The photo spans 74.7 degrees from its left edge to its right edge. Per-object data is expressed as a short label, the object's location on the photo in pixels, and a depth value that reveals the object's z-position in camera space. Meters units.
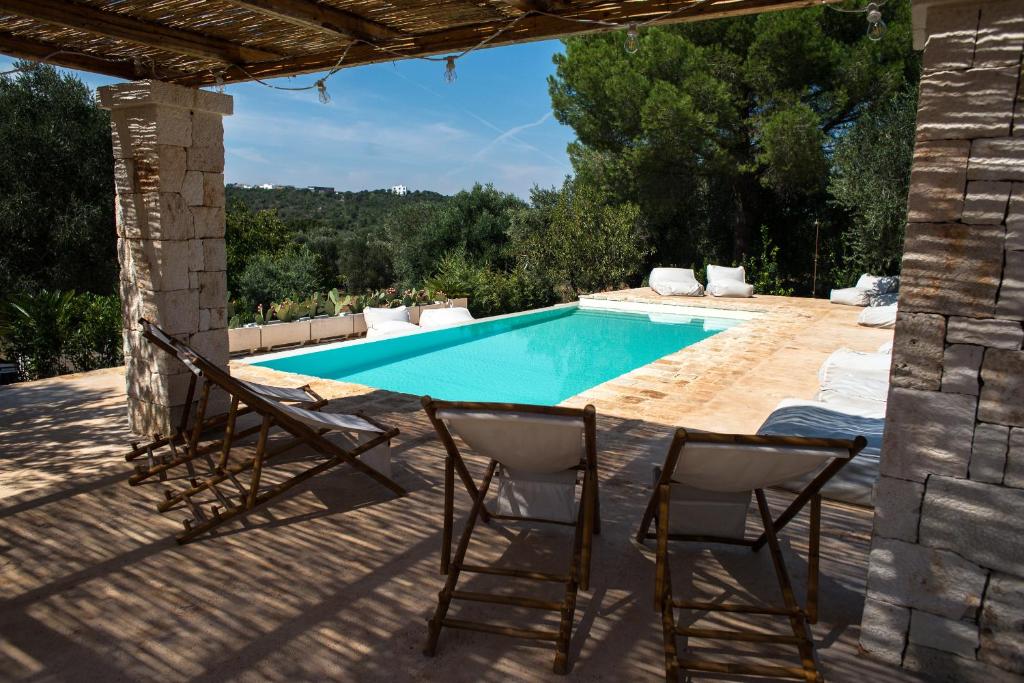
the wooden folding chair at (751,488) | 2.11
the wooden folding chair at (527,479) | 2.31
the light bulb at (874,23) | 2.76
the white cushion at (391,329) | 10.30
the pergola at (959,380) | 1.90
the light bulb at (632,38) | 3.31
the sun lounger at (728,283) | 14.61
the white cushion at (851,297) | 13.10
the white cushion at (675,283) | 14.98
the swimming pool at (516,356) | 8.57
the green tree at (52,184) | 10.45
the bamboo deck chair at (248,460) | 3.17
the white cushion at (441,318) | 11.37
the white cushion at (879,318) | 10.38
